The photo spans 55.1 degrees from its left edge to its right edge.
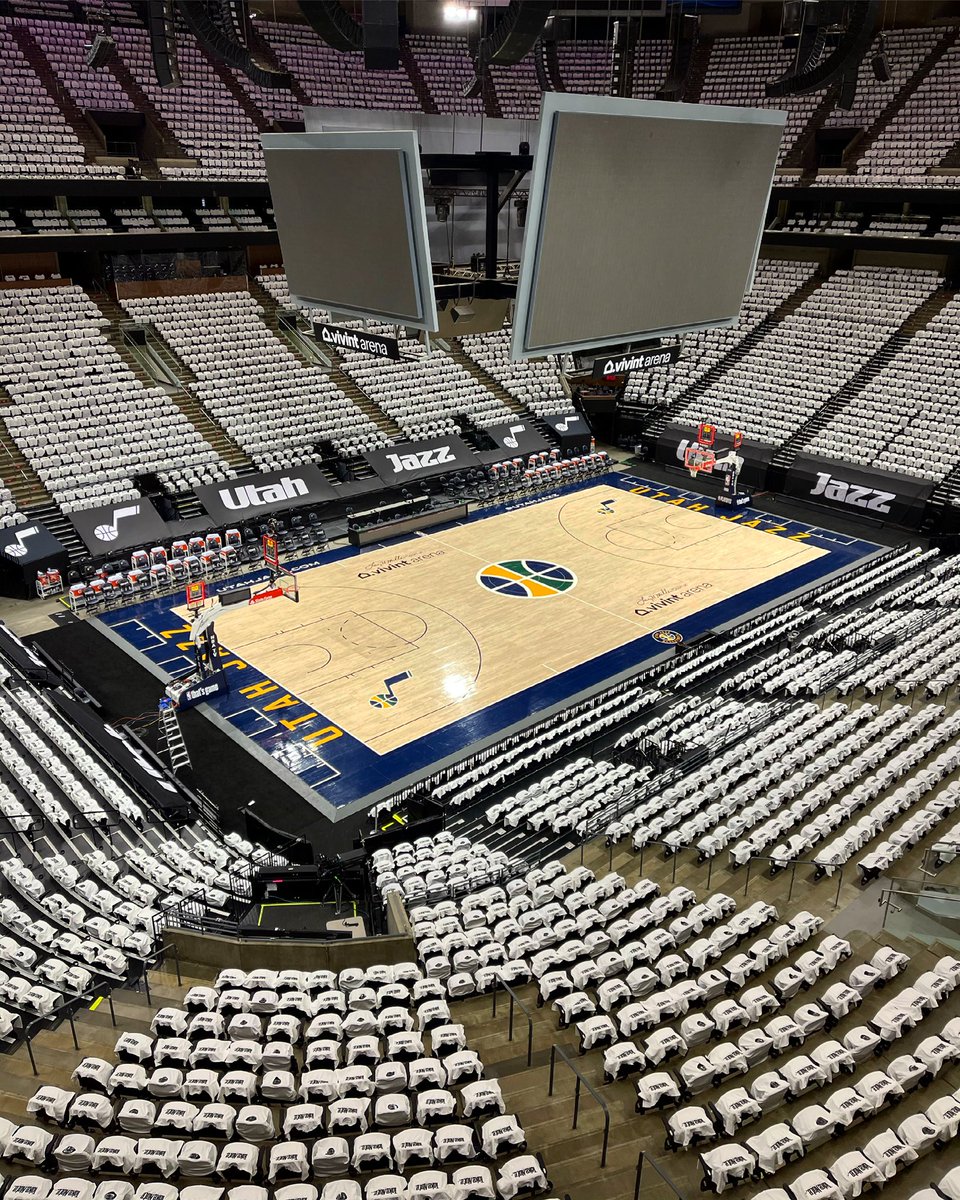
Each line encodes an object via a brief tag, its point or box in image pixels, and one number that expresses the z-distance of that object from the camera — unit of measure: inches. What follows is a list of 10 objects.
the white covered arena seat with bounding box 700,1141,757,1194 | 302.4
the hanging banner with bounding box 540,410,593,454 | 1448.1
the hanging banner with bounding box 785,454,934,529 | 1183.6
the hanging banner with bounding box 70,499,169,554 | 1039.6
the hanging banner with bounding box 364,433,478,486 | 1275.8
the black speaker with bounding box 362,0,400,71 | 471.8
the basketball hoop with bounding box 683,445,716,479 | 1224.2
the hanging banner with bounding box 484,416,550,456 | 1397.6
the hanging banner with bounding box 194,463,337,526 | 1129.4
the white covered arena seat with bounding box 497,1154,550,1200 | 296.5
